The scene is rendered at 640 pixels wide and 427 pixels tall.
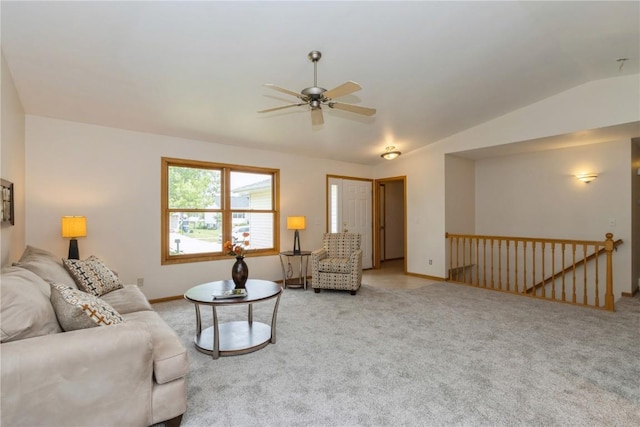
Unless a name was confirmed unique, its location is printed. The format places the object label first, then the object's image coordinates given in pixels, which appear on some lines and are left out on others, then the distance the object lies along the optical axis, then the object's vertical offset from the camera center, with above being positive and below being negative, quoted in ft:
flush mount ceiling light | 17.72 +3.37
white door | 21.94 +0.43
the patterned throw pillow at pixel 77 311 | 5.69 -1.71
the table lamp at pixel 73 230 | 11.61 -0.45
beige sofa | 4.77 -2.45
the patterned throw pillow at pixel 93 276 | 9.55 -1.84
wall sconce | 17.09 +1.95
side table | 17.89 -3.30
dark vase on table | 10.21 -1.83
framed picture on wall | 8.50 +0.44
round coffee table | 9.05 -3.86
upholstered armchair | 16.24 -2.81
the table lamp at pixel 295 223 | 18.26 -0.43
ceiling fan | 8.21 +3.25
